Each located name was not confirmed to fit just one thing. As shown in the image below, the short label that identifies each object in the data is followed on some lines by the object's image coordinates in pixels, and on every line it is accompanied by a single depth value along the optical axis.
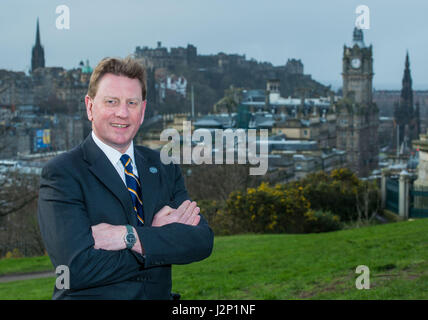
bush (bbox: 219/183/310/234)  15.60
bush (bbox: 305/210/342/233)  15.61
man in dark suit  2.71
